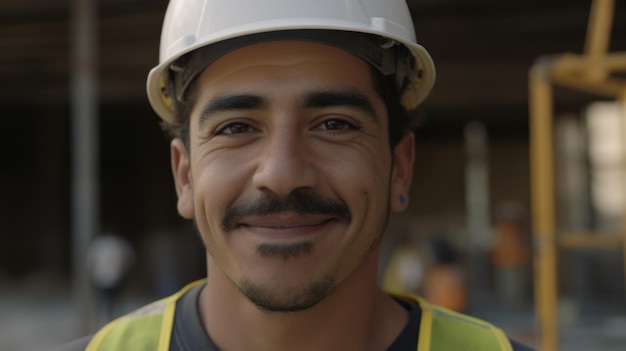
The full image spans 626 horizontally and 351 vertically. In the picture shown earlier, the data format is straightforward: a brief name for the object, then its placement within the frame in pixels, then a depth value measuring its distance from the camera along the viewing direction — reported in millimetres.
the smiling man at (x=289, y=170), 1519
